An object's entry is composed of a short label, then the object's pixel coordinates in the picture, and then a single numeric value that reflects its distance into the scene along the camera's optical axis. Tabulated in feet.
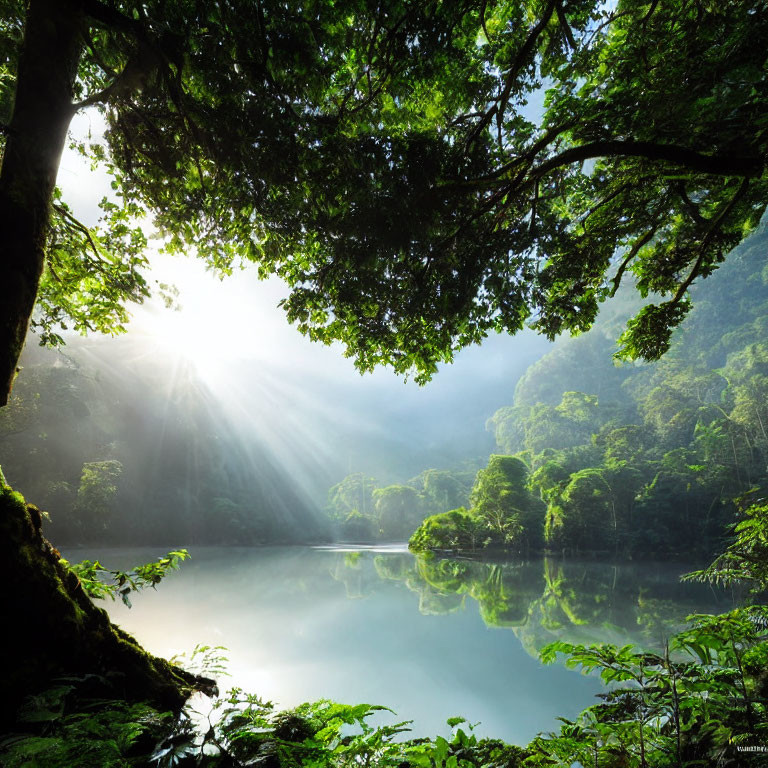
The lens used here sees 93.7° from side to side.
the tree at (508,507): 92.73
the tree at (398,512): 208.64
